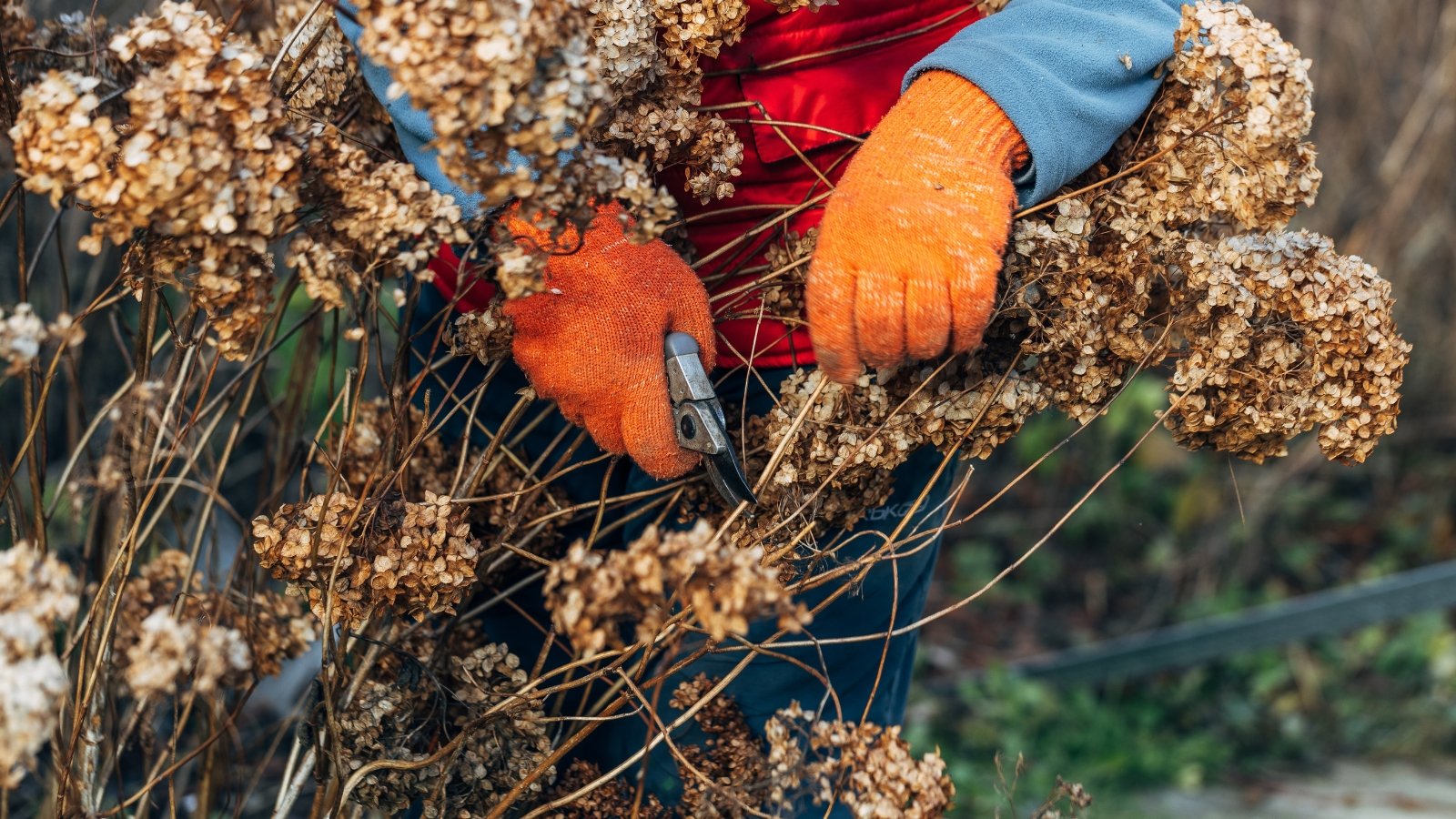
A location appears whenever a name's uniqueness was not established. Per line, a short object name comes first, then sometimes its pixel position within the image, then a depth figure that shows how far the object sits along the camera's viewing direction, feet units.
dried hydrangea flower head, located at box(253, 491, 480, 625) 4.38
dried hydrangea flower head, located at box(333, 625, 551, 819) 4.86
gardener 4.56
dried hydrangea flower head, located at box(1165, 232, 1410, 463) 4.62
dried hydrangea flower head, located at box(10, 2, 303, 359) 3.47
